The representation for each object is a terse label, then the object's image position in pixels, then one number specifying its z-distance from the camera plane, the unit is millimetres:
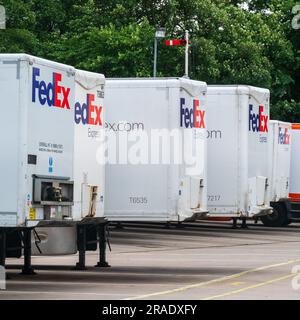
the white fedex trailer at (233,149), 35625
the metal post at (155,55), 49634
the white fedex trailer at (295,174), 43656
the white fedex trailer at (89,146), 23125
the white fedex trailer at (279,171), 40969
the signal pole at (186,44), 47594
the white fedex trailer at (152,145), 29391
